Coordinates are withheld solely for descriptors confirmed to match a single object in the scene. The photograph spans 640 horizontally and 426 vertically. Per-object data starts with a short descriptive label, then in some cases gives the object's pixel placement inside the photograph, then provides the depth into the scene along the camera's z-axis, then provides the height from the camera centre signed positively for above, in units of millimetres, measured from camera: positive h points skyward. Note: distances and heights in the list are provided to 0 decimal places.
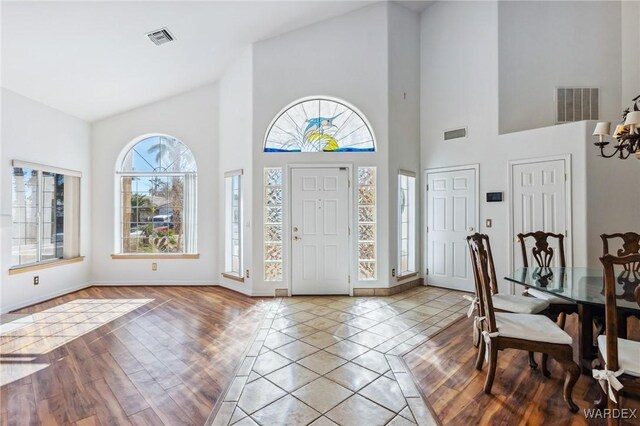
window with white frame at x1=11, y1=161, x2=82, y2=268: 4203 -4
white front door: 4629 -239
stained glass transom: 4738 +1286
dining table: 1997 -559
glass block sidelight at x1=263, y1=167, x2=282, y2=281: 4656 -163
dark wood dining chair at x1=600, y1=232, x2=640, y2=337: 2205 -551
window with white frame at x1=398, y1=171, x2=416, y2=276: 5039 -152
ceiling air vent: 3717 +2159
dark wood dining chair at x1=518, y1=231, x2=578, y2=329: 2680 -745
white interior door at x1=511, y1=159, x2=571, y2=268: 4191 +175
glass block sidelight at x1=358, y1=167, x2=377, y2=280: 4703 -154
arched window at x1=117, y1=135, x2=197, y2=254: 5453 +184
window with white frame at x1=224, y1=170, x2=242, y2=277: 4977 -174
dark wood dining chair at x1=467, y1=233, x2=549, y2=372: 2318 -779
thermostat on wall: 4641 +234
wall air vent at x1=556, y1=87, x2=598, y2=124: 4719 +1649
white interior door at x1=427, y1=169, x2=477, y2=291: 4941 -205
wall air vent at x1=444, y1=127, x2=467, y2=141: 4992 +1287
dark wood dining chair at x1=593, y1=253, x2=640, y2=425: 1587 -785
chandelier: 2557 +706
